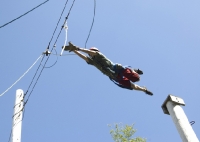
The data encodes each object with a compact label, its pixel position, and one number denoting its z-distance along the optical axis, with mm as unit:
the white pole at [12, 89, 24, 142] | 10756
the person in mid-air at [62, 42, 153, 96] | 11484
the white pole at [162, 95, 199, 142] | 6994
